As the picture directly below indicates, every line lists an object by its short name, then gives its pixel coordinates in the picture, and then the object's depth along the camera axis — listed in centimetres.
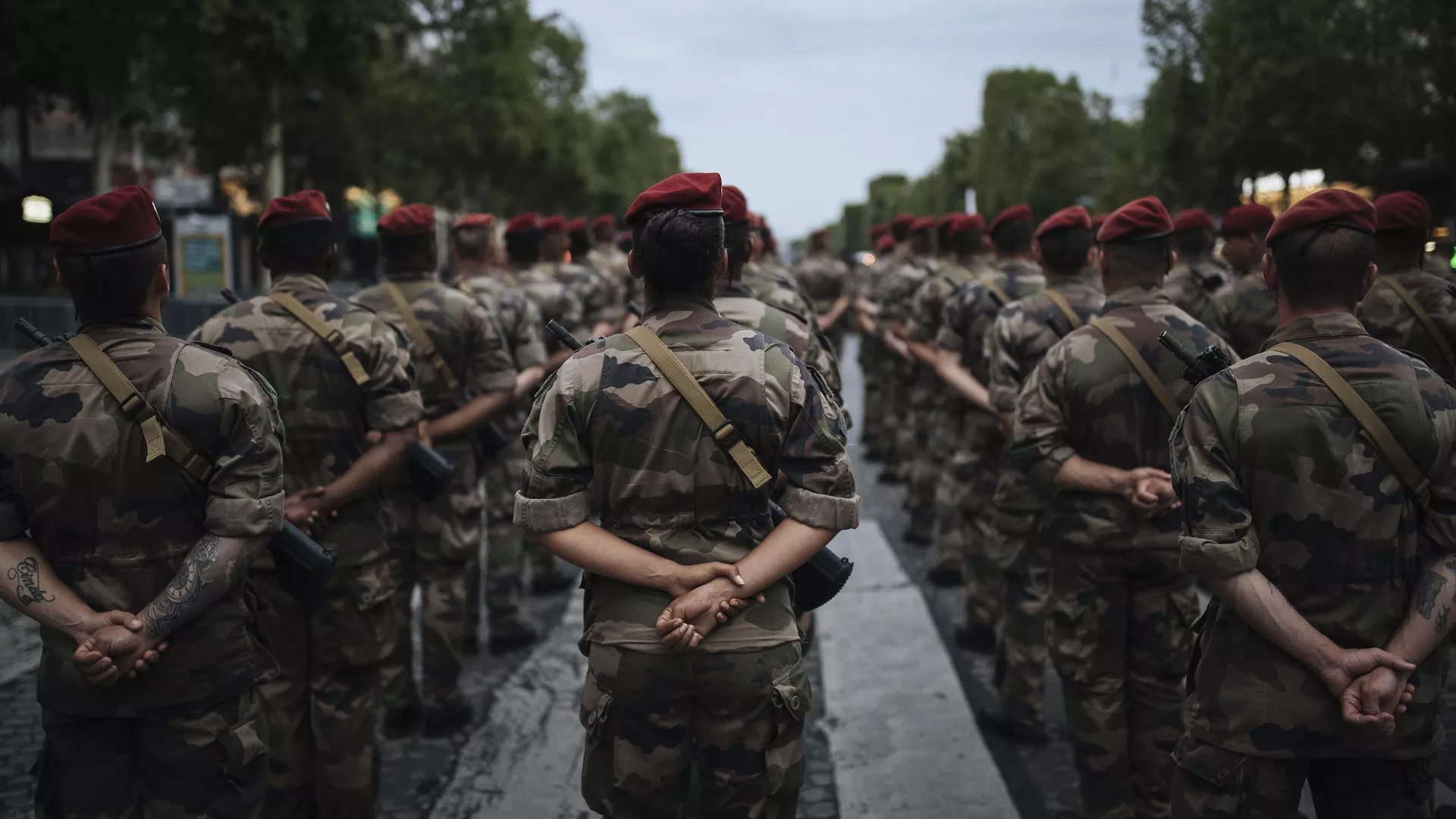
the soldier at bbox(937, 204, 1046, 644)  746
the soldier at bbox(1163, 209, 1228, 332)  877
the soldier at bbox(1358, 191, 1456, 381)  595
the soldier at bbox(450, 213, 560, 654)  755
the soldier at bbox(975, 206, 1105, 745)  600
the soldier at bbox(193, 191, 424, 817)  497
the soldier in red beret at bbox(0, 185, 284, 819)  365
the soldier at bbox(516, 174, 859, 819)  348
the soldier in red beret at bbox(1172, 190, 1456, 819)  344
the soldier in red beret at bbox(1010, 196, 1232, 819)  484
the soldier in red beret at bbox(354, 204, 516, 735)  642
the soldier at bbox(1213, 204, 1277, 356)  714
